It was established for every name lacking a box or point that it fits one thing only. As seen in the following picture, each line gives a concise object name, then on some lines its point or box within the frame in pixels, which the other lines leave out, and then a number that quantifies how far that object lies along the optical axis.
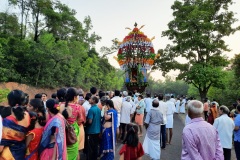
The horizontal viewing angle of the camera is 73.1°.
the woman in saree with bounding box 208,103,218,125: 6.47
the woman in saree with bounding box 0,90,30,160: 2.03
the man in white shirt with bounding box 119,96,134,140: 6.14
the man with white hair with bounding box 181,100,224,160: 2.08
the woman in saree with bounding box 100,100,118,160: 3.89
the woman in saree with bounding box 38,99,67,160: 2.29
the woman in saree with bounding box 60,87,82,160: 2.86
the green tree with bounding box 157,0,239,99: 14.29
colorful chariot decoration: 12.55
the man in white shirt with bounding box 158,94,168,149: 5.33
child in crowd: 2.76
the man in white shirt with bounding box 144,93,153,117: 8.51
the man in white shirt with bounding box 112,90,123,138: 5.67
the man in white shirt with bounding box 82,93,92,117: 4.40
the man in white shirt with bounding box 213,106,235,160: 3.89
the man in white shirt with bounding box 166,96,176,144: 6.16
